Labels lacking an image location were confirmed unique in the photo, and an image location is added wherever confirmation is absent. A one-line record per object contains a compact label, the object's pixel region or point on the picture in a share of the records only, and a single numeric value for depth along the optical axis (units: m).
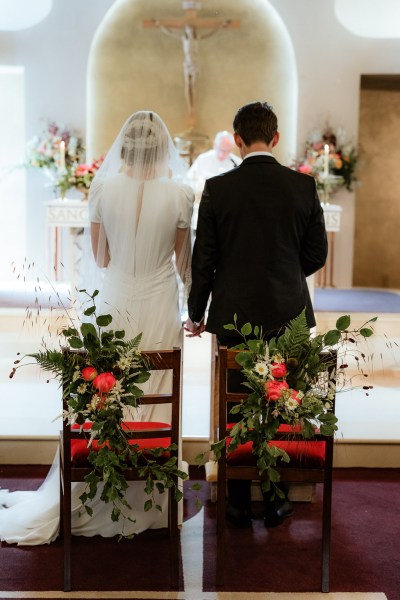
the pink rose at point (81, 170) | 6.98
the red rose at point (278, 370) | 2.66
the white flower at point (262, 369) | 2.66
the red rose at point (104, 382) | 2.68
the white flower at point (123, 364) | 2.72
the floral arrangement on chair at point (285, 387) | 2.67
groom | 3.18
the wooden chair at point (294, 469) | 2.89
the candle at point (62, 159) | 7.03
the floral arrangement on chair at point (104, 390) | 2.71
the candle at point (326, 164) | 6.51
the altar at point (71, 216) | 7.33
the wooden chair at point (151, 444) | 2.82
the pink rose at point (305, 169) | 7.00
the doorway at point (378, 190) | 10.35
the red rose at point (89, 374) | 2.71
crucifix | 9.59
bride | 3.29
